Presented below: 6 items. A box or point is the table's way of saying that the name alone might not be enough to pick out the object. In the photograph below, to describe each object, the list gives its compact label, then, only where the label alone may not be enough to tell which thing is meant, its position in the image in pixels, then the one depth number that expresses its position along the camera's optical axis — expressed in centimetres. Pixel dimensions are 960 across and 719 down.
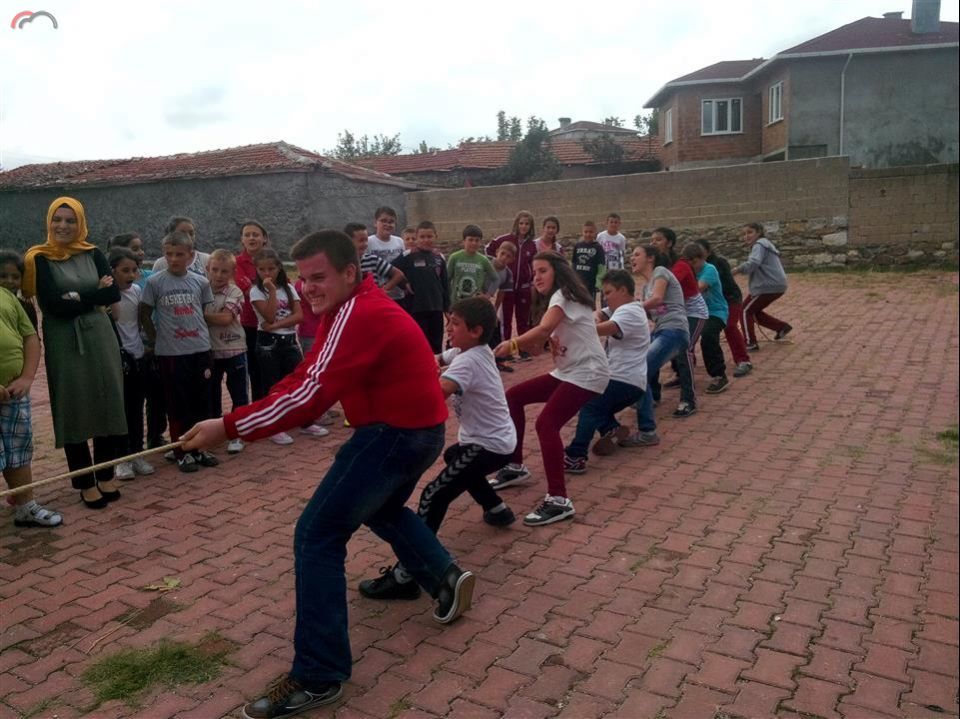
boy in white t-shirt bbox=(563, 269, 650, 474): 586
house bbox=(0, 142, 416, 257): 1989
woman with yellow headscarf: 520
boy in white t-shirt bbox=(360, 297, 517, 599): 438
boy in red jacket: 306
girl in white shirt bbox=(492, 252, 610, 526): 505
